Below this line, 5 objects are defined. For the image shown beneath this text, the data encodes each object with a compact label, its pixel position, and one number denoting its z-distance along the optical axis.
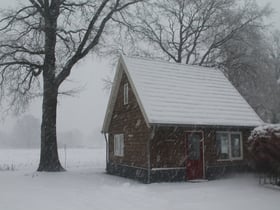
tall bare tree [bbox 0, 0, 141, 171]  21.42
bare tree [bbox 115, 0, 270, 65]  29.27
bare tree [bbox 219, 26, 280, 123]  28.59
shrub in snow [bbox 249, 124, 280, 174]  13.83
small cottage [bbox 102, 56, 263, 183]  15.84
